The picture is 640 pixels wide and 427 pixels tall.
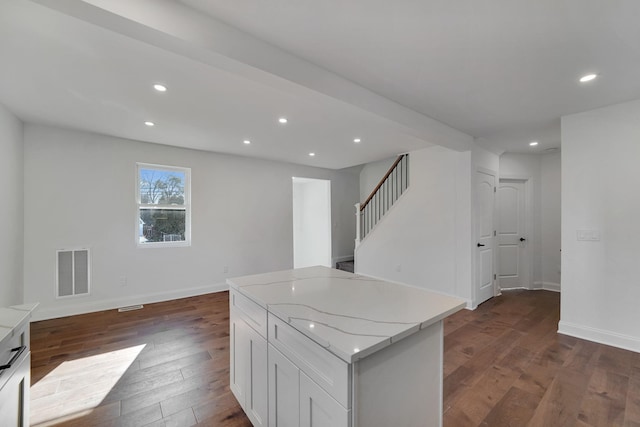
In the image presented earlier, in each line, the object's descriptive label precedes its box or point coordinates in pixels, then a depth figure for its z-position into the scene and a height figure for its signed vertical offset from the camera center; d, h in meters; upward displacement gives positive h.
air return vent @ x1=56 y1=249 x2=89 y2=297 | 3.45 -0.77
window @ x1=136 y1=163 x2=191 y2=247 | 4.05 +0.14
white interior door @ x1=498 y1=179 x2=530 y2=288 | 4.78 -0.37
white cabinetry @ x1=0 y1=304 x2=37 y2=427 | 1.04 -0.65
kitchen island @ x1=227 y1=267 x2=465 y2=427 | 1.00 -0.63
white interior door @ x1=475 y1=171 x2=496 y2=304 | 3.91 -0.32
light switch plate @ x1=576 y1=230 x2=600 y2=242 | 2.76 -0.23
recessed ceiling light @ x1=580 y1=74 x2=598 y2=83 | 2.06 +1.09
